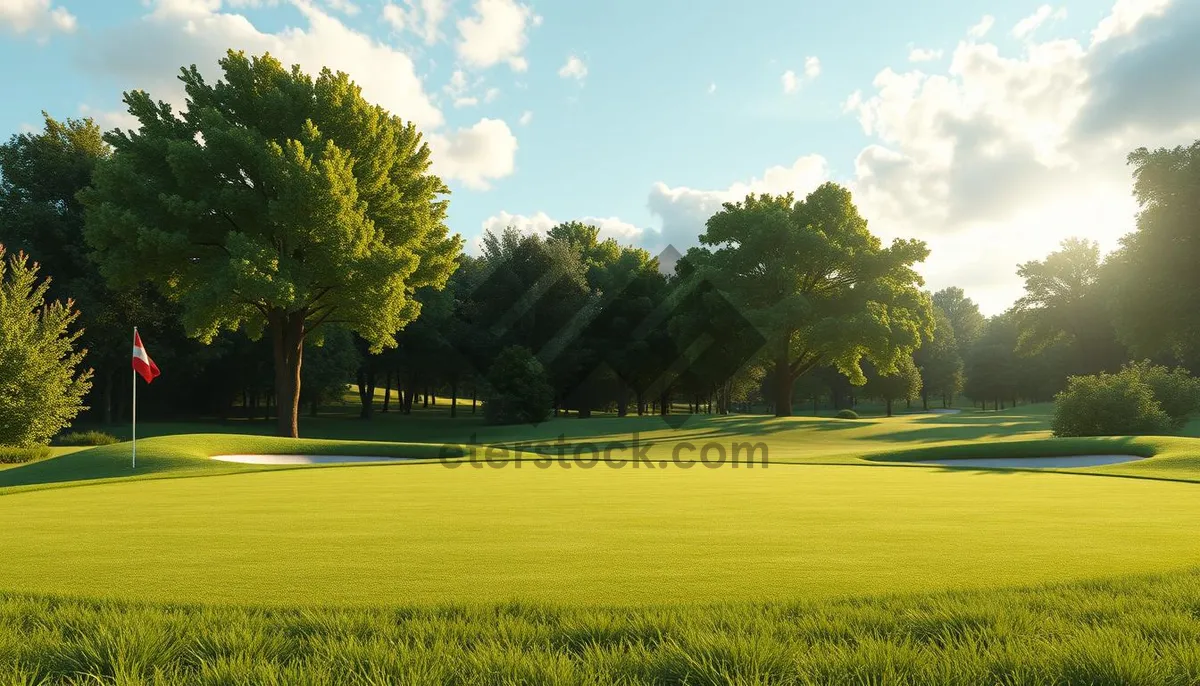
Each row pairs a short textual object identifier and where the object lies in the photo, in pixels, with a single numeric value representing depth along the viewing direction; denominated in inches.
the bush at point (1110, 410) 1131.9
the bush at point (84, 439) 1179.9
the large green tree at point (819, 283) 1643.7
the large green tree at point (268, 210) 1059.3
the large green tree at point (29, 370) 922.7
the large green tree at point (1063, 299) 2368.4
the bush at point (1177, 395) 1280.0
